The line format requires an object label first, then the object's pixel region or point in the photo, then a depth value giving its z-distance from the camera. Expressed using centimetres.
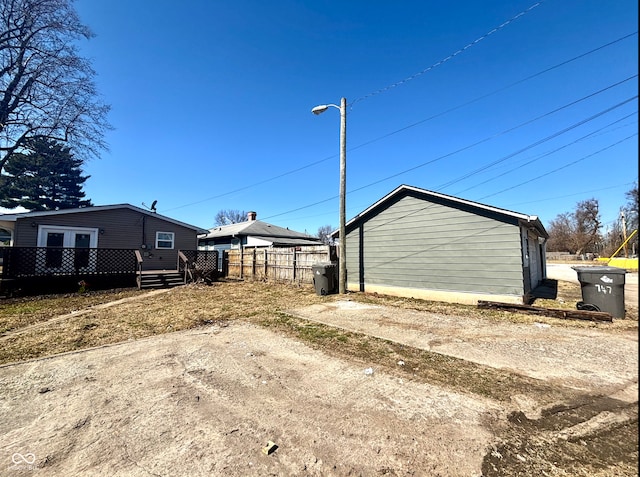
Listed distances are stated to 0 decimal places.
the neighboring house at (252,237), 2245
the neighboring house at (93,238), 1116
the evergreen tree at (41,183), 3046
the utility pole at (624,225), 2650
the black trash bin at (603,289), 657
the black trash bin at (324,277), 1095
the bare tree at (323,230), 7450
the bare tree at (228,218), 6088
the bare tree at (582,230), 4094
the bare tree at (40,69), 1661
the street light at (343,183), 1094
